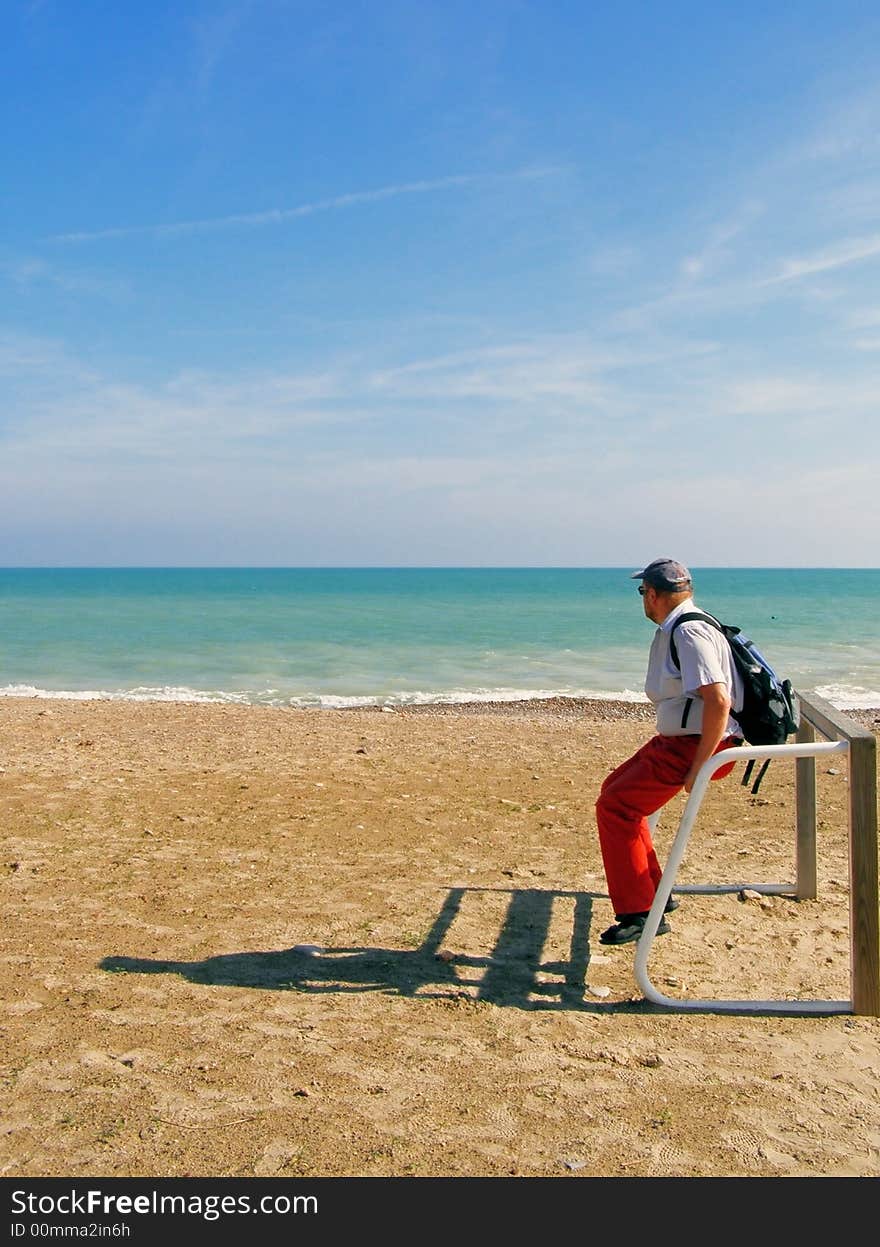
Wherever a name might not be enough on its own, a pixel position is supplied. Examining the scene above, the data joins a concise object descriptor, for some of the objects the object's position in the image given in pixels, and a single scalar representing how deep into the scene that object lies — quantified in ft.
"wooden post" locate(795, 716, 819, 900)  17.48
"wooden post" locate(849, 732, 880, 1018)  12.72
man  13.32
